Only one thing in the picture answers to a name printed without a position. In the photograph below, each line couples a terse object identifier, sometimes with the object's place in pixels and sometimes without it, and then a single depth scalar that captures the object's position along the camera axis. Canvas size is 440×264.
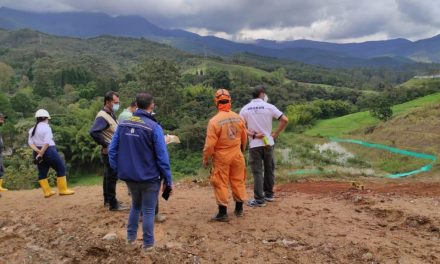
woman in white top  7.31
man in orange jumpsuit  5.53
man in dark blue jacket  4.47
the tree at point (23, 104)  49.75
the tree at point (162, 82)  47.03
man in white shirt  6.32
